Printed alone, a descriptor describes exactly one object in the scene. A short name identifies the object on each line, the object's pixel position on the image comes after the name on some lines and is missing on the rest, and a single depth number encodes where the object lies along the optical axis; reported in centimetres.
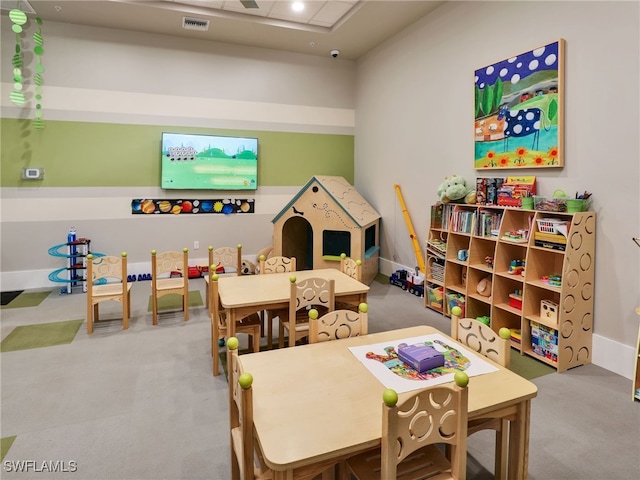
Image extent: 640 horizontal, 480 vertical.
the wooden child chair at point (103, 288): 353
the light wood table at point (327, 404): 116
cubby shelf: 286
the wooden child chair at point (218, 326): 281
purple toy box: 159
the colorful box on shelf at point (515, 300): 327
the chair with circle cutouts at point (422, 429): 114
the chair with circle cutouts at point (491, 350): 161
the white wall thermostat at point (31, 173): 490
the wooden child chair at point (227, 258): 407
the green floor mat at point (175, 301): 434
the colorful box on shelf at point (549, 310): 296
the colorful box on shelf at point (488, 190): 363
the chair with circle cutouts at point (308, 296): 256
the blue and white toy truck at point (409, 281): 476
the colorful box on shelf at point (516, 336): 320
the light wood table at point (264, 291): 260
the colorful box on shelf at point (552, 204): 294
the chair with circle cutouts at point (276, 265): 354
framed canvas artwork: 315
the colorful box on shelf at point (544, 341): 289
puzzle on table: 151
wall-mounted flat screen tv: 551
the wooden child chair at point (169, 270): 381
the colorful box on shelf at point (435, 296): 414
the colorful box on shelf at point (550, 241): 285
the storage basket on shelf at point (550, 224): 289
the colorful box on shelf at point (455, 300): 384
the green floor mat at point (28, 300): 438
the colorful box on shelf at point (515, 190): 337
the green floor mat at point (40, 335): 330
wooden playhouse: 514
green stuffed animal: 393
